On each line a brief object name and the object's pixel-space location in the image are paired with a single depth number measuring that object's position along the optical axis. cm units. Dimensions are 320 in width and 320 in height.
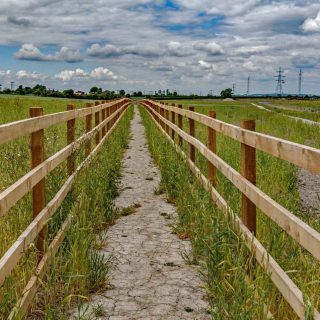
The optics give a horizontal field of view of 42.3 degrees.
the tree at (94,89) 12038
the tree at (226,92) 14218
